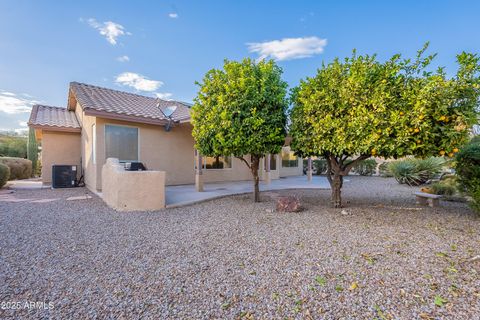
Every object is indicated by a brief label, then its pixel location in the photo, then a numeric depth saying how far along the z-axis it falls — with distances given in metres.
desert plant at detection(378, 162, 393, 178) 16.50
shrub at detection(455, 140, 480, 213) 5.19
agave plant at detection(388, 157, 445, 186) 12.30
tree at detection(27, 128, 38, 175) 16.88
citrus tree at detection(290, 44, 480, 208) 4.33
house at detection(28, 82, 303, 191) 9.10
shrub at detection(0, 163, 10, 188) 9.78
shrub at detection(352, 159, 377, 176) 17.73
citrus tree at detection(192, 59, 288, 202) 6.19
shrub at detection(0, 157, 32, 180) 13.78
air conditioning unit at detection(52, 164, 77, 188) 10.52
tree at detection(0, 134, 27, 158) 17.09
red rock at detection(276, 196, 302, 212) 6.31
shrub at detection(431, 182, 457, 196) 7.91
